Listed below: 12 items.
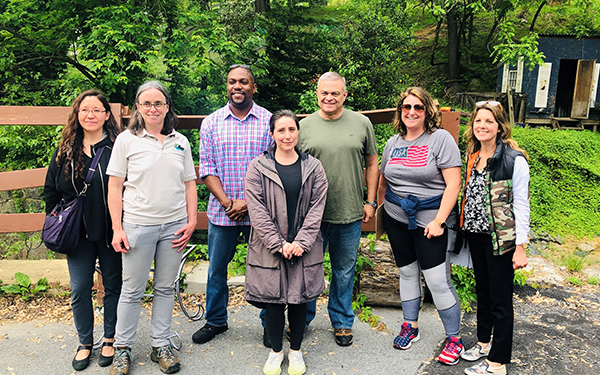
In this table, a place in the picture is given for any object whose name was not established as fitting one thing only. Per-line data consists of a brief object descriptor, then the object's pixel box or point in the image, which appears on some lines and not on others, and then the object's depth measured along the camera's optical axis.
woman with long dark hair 2.93
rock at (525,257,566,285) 4.67
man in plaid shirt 3.27
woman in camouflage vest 2.78
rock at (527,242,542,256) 6.70
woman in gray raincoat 2.86
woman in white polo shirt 2.82
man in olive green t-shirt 3.18
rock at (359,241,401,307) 3.98
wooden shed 14.78
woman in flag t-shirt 3.03
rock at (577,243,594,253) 7.11
